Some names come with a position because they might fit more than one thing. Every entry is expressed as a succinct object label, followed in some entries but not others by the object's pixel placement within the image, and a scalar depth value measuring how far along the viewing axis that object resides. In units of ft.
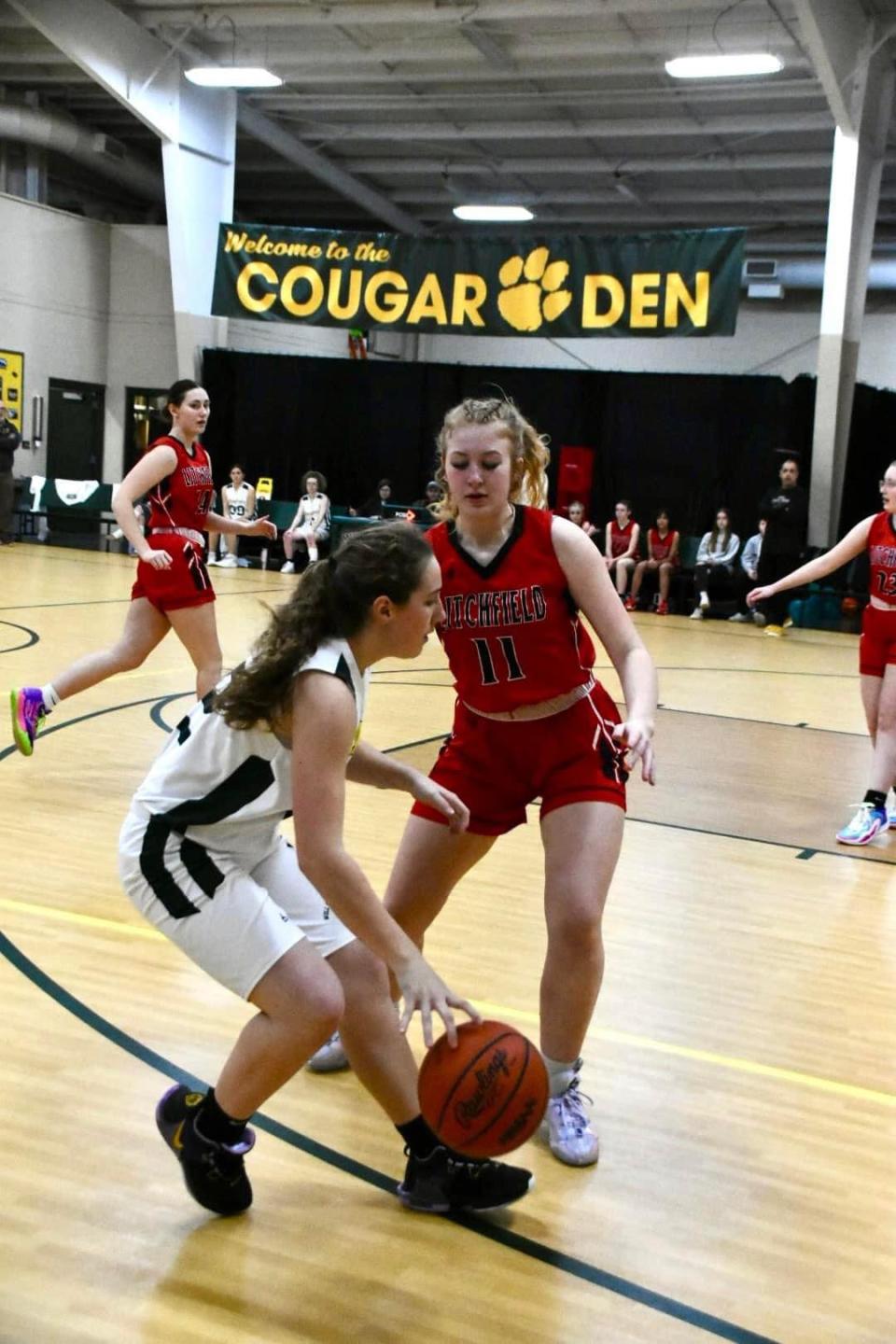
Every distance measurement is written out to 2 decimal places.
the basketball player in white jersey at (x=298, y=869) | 8.01
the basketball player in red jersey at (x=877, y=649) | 19.92
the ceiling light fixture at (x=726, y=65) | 47.50
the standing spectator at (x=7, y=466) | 56.80
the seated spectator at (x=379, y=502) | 62.23
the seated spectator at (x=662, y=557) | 55.98
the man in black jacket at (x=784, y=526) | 50.80
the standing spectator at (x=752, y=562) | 54.13
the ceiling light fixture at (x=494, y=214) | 72.51
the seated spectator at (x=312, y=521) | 59.82
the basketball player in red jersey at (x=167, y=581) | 20.33
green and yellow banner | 51.37
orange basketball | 8.25
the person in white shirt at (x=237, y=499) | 61.52
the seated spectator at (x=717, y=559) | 55.16
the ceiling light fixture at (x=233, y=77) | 55.47
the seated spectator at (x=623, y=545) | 56.27
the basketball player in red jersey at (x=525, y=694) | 10.07
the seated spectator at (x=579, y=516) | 57.36
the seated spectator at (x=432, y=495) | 49.60
